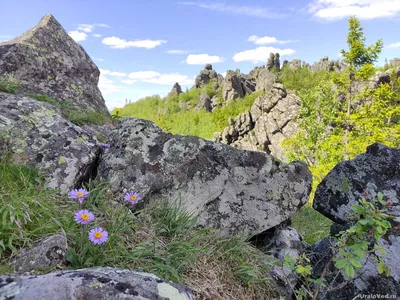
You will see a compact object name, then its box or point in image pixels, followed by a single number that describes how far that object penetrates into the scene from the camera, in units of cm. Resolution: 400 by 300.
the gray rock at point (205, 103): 8344
